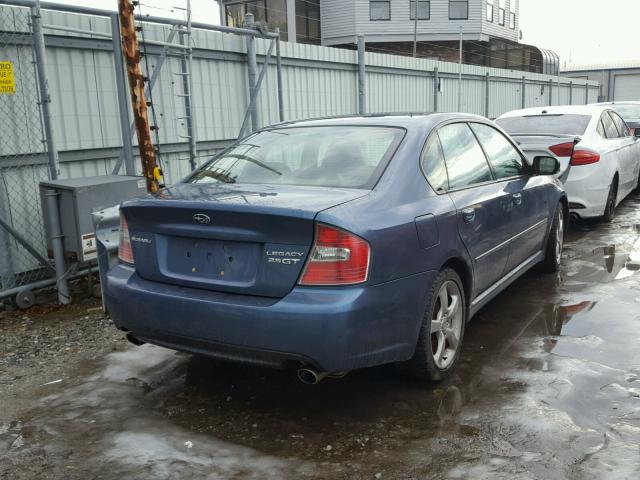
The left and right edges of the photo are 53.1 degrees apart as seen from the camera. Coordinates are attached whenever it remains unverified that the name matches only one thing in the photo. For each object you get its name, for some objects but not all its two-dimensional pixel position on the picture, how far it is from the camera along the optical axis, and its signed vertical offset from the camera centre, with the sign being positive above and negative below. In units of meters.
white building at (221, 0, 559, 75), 31.06 +4.42
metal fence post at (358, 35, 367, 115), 11.07 +0.56
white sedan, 7.68 -0.51
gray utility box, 5.45 -0.68
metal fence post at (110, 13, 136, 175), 6.30 +0.27
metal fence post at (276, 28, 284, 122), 8.61 +0.47
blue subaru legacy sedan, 3.08 -0.70
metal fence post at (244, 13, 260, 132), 8.39 +0.65
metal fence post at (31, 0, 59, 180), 5.48 +0.33
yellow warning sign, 5.54 +0.41
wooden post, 5.50 +0.27
